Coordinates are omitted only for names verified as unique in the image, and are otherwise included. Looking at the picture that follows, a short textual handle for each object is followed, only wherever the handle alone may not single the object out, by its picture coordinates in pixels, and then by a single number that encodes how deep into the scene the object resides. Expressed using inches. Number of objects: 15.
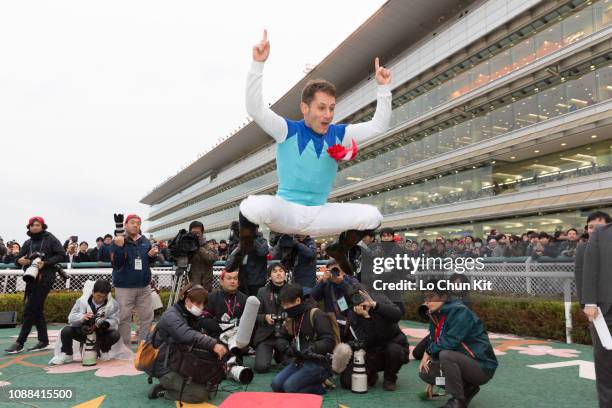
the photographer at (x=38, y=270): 246.8
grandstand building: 593.3
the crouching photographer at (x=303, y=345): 182.7
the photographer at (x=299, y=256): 139.1
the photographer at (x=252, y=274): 243.4
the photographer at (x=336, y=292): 189.3
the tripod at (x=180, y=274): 240.7
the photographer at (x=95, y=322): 232.2
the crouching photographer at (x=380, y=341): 197.3
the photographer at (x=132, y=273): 243.9
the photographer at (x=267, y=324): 224.9
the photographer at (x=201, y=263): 258.8
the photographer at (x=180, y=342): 174.2
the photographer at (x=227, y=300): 224.7
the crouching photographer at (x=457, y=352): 166.4
